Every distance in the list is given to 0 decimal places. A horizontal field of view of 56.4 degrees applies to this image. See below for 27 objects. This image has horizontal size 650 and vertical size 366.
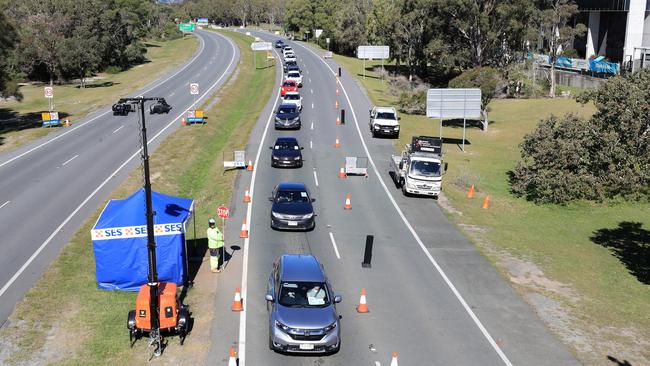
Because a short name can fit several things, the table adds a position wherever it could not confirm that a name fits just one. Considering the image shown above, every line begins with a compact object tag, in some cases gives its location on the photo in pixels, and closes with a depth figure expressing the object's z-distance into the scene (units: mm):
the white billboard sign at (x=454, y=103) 45594
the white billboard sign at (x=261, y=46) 93388
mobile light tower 15188
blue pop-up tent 18859
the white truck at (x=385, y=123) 44719
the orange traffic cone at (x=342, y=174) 34656
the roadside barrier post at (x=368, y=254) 21344
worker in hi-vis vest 20156
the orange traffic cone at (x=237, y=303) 17641
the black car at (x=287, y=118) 46412
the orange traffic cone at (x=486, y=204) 30953
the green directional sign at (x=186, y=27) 168912
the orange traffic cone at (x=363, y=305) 17812
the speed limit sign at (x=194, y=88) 55594
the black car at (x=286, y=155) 35312
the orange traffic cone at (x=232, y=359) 13719
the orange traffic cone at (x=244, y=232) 24234
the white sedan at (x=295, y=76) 69069
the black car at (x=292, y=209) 24750
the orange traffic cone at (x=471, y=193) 32522
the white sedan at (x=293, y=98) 55656
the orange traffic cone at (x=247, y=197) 29156
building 78375
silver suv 14898
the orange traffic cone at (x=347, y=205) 28891
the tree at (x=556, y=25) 74562
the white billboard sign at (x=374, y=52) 82188
